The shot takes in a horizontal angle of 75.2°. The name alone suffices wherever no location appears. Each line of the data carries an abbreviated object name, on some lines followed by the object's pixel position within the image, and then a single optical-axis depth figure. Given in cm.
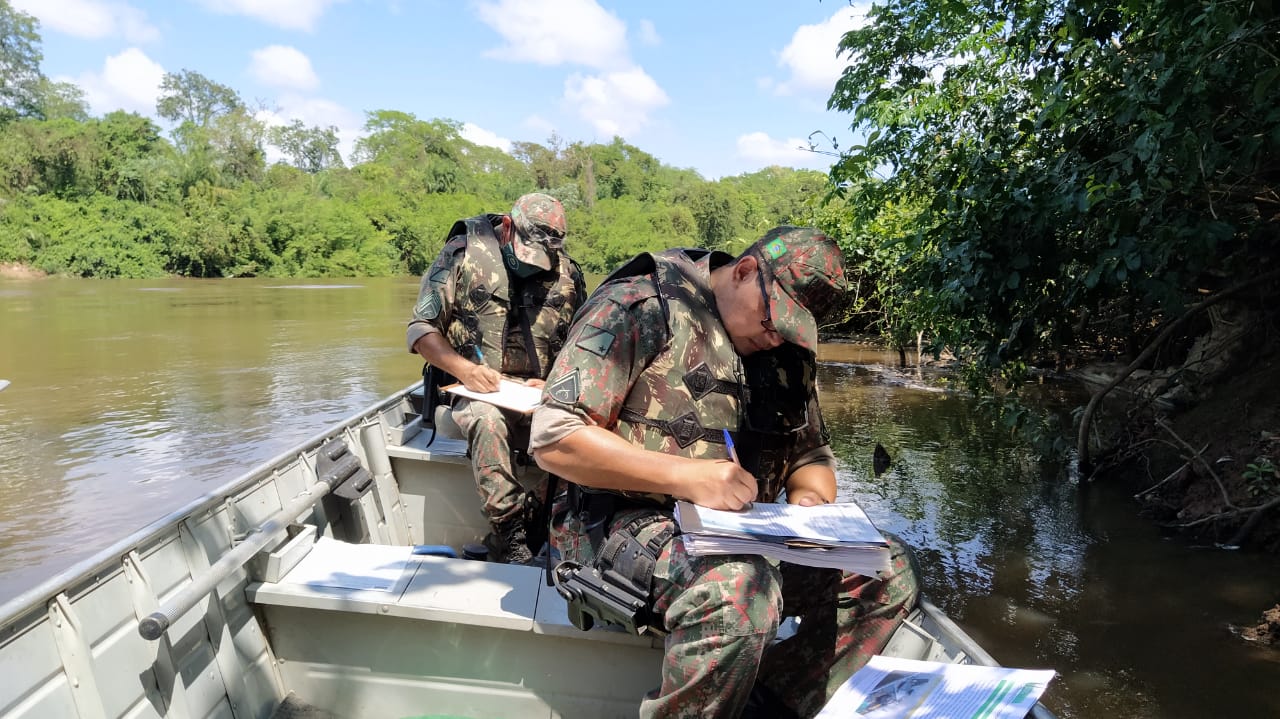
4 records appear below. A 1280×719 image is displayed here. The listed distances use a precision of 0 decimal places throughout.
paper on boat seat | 269
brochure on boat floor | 198
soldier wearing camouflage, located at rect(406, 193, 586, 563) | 407
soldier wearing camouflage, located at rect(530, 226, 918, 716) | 202
